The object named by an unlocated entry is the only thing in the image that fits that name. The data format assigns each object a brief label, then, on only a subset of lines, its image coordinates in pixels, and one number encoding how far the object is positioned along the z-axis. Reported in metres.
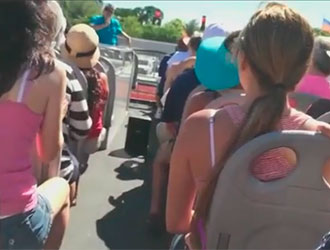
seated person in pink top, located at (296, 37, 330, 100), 3.19
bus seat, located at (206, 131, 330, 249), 1.66
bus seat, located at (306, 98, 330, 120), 2.62
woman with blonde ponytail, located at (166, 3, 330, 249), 1.72
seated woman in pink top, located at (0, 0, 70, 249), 1.90
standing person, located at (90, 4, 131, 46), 9.01
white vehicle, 11.39
